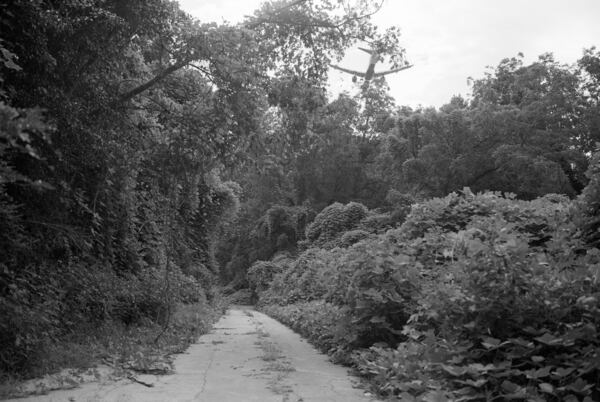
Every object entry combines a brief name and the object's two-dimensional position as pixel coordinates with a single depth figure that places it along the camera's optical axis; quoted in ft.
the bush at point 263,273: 100.17
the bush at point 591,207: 13.85
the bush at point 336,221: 77.77
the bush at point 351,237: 64.75
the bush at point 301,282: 47.75
